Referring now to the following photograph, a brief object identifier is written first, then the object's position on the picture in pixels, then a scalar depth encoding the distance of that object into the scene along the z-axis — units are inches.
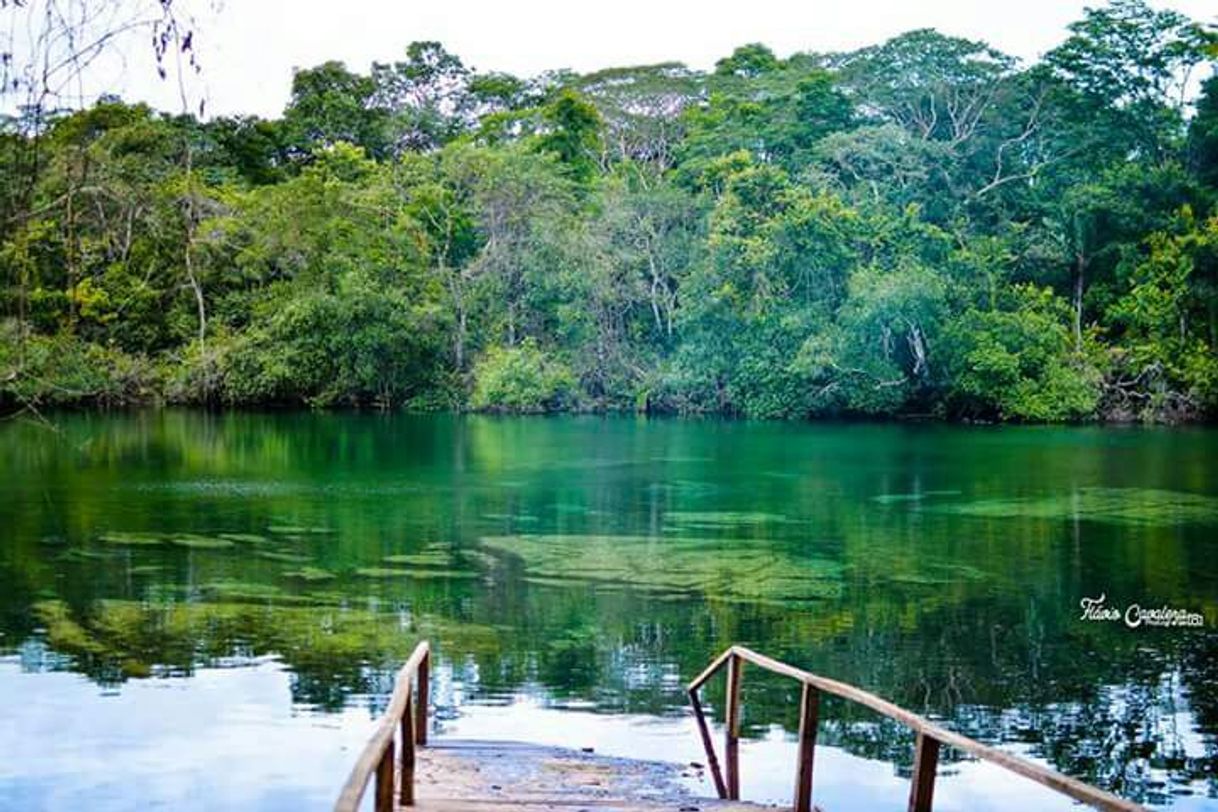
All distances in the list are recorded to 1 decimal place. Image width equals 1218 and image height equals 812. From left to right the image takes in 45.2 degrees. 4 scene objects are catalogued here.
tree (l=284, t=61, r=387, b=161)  2185.0
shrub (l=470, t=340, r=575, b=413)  1847.9
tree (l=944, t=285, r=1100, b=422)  1635.1
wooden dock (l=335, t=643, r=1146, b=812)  175.3
